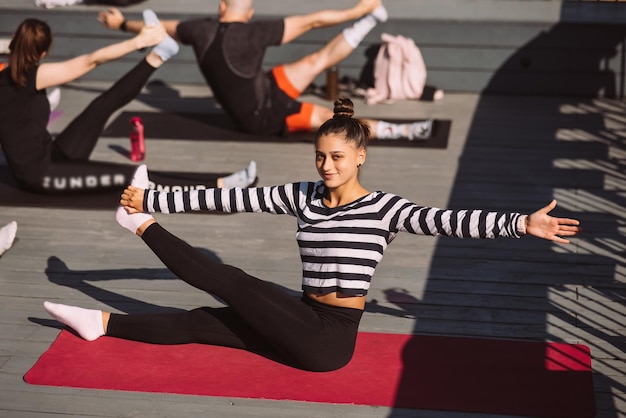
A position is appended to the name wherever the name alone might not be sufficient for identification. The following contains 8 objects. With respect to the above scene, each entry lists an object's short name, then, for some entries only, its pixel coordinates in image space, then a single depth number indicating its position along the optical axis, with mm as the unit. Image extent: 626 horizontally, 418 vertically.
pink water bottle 11370
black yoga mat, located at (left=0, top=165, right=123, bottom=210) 10032
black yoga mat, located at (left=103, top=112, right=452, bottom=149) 12085
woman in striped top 6410
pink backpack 13630
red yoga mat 6549
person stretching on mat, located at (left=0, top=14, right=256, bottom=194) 9388
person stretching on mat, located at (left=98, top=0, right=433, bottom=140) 11631
